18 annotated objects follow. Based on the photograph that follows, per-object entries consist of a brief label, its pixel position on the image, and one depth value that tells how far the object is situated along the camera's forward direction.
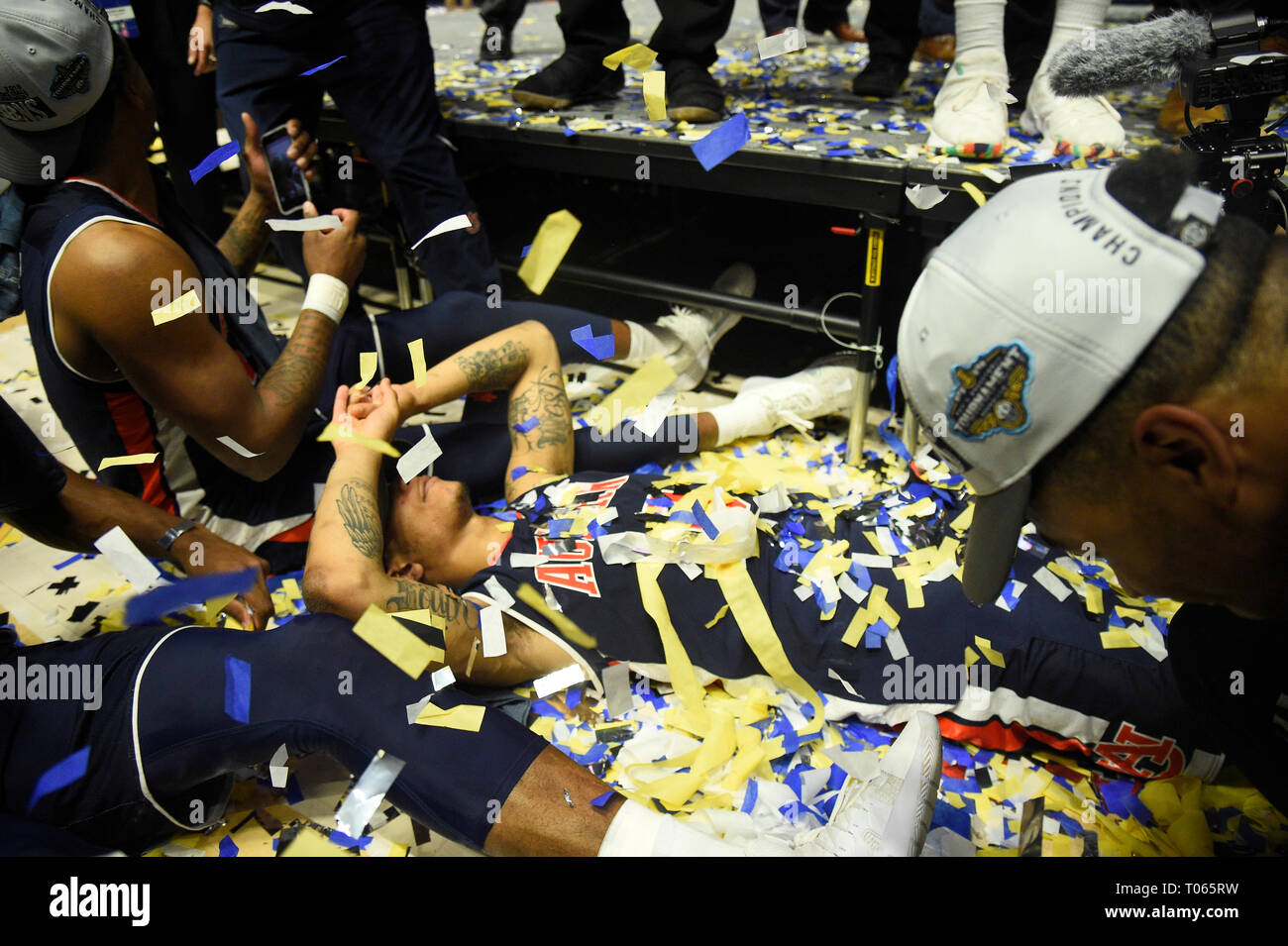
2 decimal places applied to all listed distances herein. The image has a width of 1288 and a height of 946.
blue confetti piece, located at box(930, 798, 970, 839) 1.22
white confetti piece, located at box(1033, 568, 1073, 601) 1.34
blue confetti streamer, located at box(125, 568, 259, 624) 1.42
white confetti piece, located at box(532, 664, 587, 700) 1.41
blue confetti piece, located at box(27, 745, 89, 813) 1.09
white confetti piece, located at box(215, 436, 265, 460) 1.46
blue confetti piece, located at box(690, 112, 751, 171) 1.89
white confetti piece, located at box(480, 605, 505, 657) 1.36
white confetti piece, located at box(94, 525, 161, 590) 1.42
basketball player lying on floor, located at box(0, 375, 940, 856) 1.09
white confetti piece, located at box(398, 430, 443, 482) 1.55
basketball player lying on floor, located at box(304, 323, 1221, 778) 1.23
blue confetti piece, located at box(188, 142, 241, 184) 1.89
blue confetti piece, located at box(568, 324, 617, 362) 2.08
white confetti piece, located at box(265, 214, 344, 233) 1.76
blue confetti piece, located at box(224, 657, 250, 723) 1.14
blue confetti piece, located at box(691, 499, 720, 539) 1.42
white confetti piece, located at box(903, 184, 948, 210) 1.68
